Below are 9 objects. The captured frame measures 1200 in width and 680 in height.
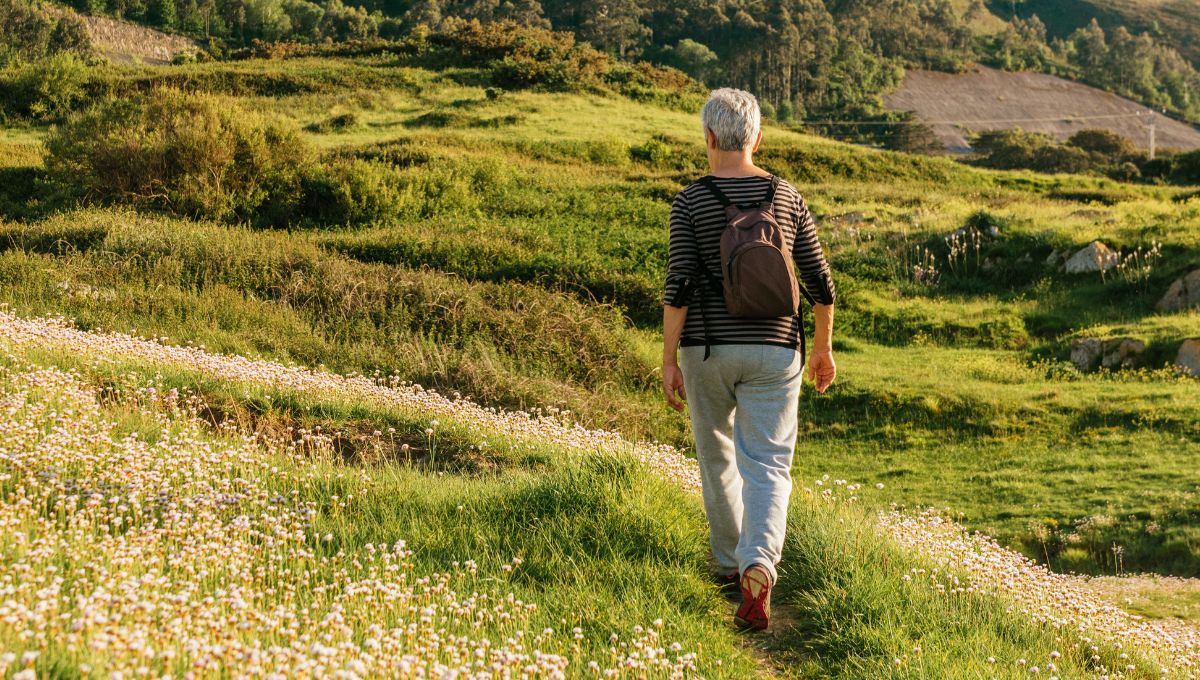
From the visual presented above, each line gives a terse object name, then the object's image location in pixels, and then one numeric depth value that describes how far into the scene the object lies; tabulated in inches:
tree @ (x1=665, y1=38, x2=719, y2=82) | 4291.3
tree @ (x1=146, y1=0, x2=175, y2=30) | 4126.5
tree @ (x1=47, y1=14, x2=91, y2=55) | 3093.0
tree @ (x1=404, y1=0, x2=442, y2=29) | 4180.6
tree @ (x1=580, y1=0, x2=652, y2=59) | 4510.3
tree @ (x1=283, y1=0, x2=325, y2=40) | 4242.1
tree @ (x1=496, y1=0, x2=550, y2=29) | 4562.0
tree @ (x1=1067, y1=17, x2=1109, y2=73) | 5516.7
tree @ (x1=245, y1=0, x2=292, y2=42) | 4143.7
